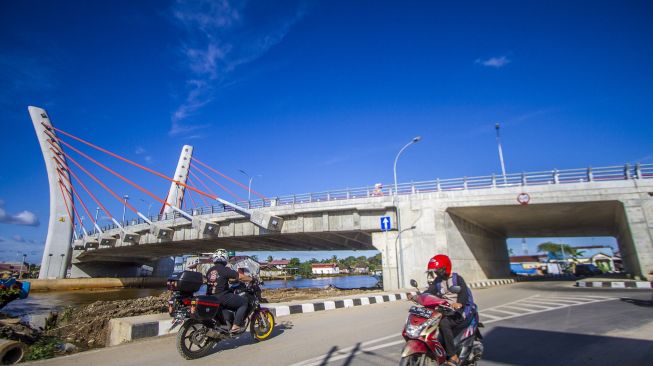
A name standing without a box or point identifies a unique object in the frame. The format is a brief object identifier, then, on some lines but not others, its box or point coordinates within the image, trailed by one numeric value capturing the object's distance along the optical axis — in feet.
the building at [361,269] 422.45
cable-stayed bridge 58.65
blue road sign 61.82
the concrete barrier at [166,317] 18.76
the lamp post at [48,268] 120.26
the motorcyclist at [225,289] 16.96
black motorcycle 15.23
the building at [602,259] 186.11
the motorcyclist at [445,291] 11.28
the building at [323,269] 373.40
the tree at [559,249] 259.56
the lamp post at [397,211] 63.41
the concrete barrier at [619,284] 50.45
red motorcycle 10.64
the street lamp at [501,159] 88.48
